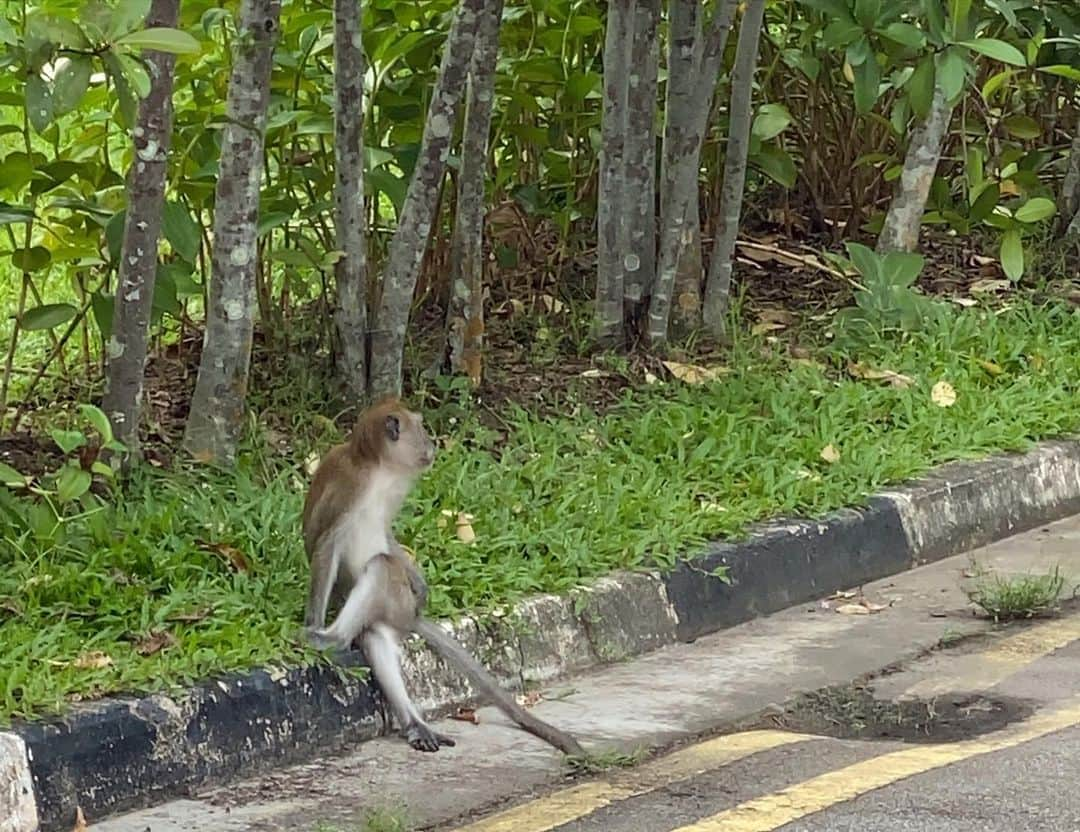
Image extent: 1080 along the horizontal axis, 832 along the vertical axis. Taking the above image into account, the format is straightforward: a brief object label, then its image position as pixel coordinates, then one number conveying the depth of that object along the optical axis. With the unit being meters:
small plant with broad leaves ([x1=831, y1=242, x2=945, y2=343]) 7.20
